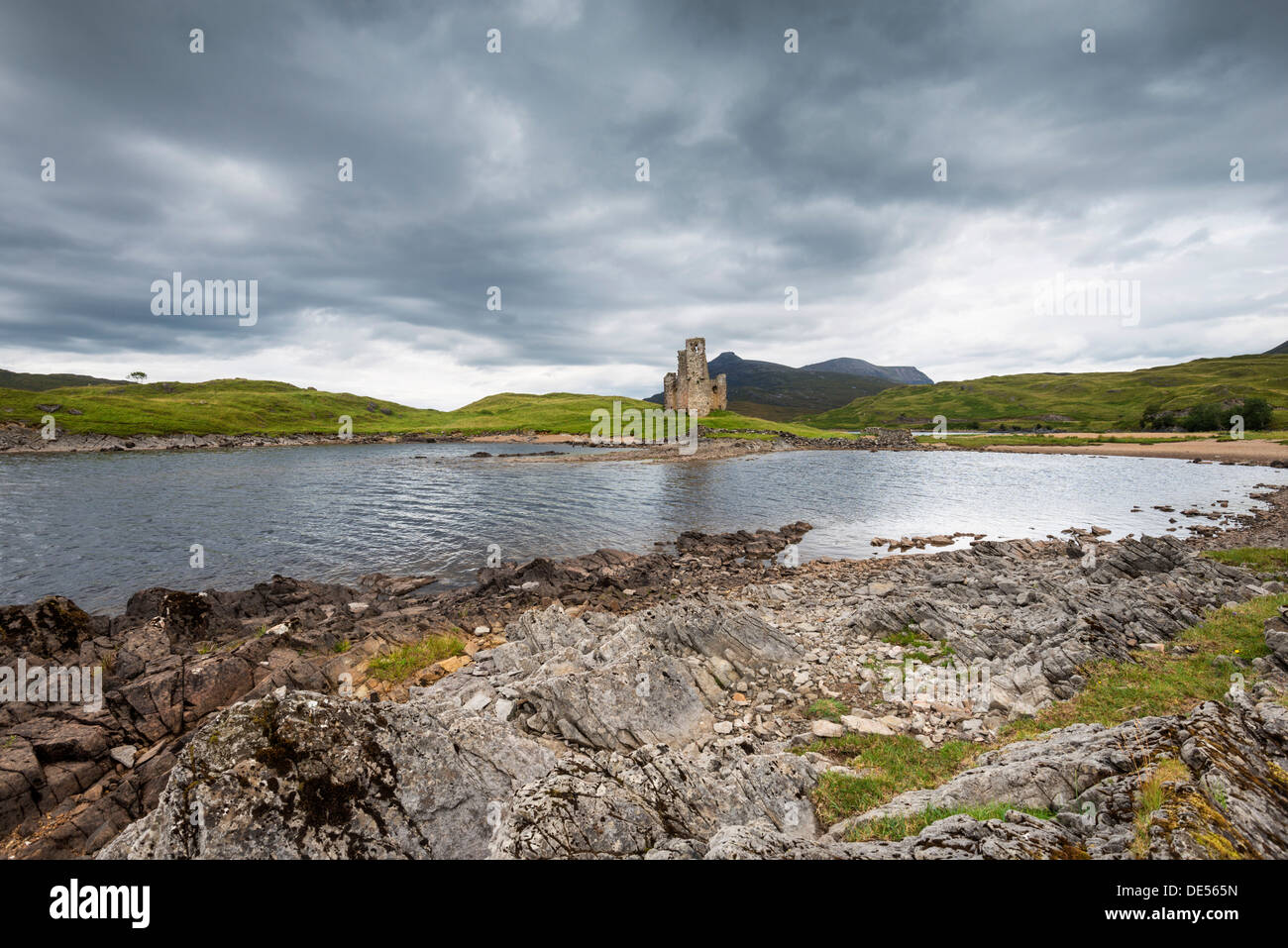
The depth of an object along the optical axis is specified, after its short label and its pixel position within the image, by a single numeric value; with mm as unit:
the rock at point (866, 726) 9688
